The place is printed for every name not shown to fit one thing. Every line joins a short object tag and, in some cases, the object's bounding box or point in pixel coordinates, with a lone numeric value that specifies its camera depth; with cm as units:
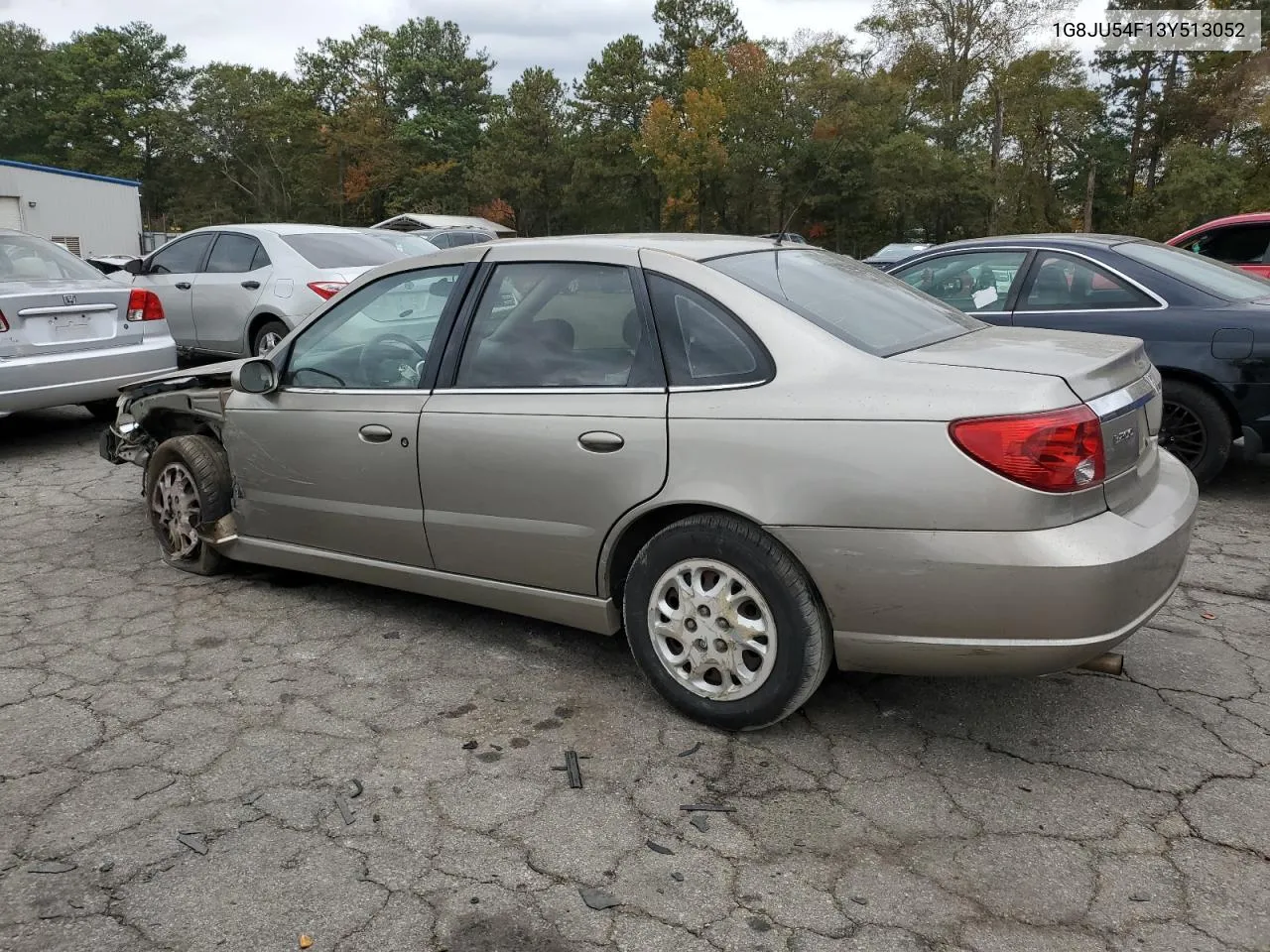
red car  843
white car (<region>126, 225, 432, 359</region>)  911
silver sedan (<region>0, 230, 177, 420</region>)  661
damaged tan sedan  259
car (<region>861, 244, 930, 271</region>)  1848
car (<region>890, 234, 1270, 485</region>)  531
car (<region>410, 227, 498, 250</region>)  1757
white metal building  2712
